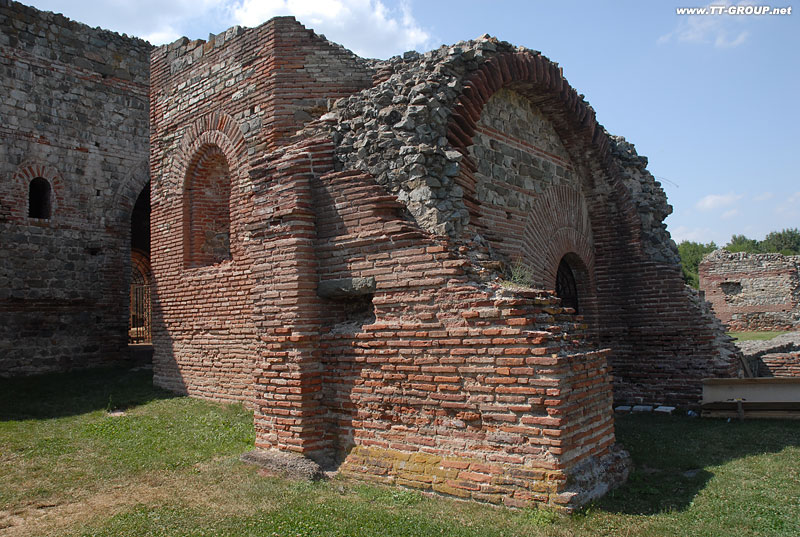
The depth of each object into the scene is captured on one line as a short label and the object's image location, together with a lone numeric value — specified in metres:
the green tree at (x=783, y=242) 48.56
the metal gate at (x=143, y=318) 13.81
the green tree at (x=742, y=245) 47.94
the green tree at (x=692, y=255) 40.34
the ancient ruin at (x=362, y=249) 4.74
